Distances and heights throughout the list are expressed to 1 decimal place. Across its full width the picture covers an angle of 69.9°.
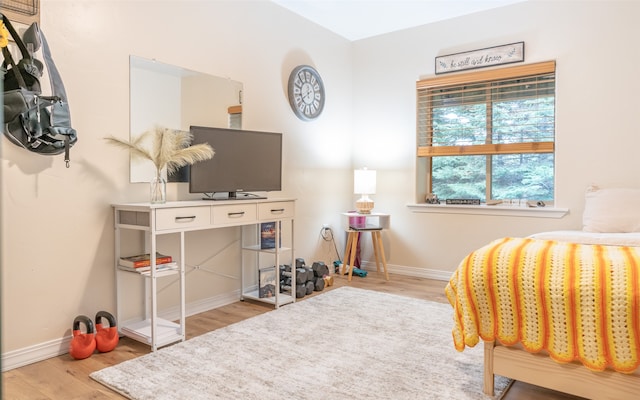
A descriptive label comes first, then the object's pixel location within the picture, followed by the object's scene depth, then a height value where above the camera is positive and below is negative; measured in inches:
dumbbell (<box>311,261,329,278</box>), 166.9 -26.7
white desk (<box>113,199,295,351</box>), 107.1 -7.0
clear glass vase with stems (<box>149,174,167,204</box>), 115.3 +1.4
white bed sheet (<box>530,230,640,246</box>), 113.6 -10.7
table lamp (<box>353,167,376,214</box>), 188.2 +4.5
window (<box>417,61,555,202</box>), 165.2 +24.0
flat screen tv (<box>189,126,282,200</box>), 128.0 +9.3
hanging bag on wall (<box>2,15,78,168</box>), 89.7 +18.7
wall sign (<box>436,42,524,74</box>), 166.9 +52.5
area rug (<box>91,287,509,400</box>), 86.4 -36.1
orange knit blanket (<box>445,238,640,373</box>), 68.7 -16.8
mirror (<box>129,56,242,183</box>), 120.3 +27.4
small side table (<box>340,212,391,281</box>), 183.8 -14.1
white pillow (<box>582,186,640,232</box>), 134.1 -4.5
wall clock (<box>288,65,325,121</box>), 172.6 +40.6
